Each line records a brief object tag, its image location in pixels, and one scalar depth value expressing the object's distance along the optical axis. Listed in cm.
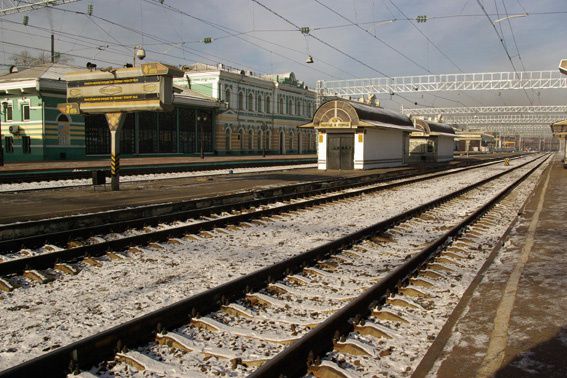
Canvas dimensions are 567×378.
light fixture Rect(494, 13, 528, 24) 2245
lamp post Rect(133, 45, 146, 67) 2550
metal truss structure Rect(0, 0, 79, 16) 2431
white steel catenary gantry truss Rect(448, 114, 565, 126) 9800
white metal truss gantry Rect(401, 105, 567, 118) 7831
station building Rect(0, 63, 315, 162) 3625
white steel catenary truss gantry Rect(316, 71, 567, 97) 5203
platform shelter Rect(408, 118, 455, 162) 4422
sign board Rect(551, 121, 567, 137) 3801
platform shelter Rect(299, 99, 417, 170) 2895
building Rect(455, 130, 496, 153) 11800
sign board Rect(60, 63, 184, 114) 1600
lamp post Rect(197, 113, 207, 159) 4708
